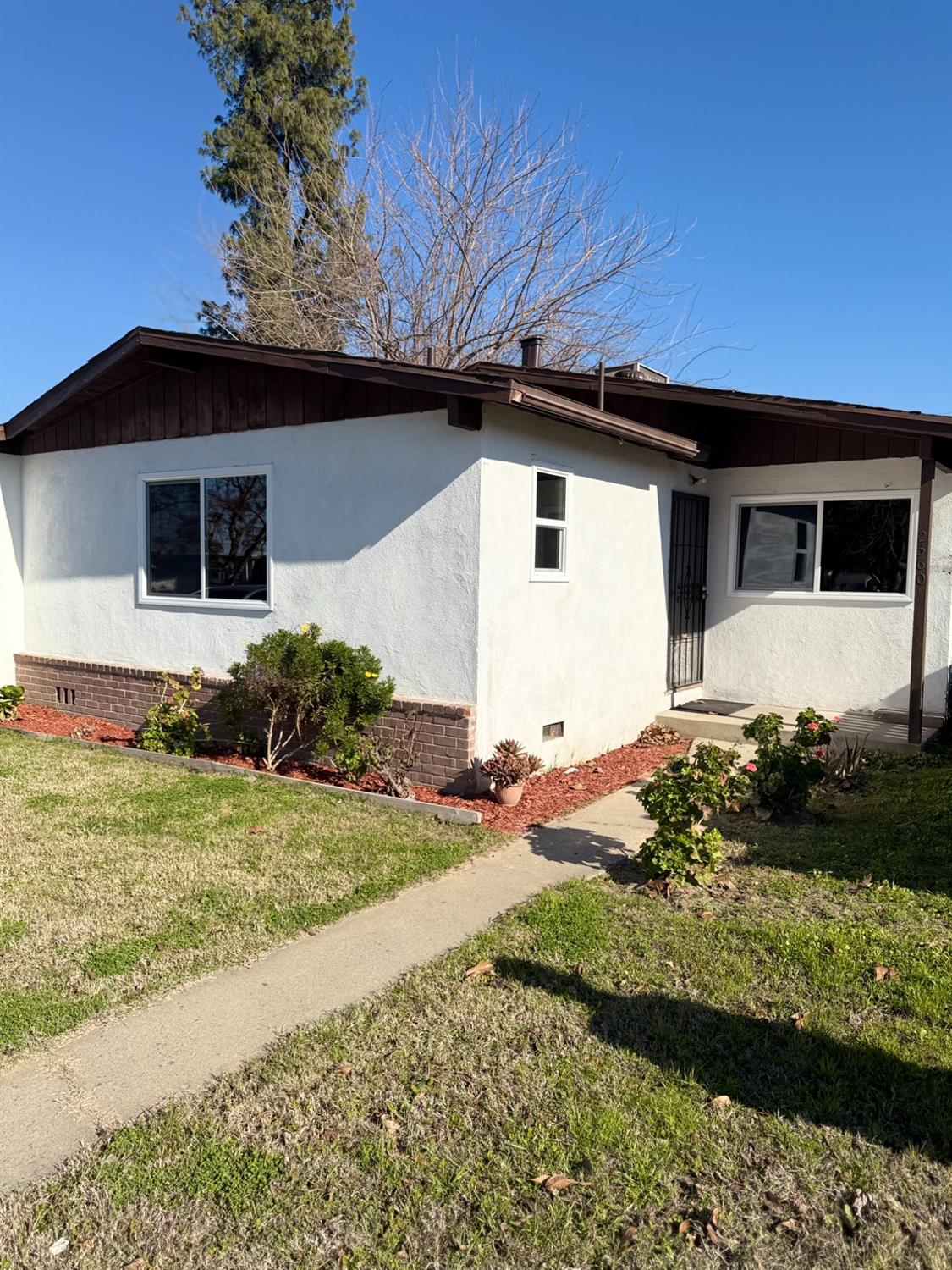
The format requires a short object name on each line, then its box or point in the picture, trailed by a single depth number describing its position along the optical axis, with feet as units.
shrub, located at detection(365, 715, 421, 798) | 23.85
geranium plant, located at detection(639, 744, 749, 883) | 16.78
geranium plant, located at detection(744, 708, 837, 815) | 20.92
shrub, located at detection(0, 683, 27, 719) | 33.09
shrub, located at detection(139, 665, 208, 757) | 28.02
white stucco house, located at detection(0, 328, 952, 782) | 23.70
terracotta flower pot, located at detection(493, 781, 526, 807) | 22.52
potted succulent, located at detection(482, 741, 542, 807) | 22.48
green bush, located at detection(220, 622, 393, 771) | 24.07
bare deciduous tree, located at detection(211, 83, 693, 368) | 58.95
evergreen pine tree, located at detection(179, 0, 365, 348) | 64.49
